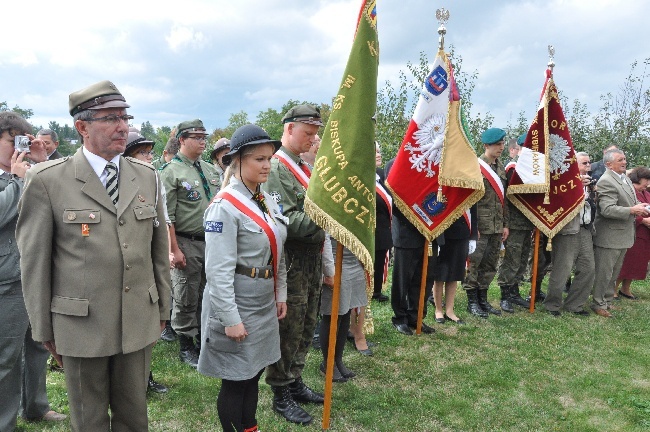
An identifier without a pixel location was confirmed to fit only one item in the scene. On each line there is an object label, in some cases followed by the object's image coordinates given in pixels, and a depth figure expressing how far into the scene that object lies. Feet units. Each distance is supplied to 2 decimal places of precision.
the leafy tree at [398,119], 35.50
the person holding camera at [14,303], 9.24
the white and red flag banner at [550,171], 21.34
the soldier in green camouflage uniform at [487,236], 20.80
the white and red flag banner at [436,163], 17.80
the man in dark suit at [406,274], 18.58
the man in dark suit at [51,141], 15.26
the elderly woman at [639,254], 24.94
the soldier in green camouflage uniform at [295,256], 11.27
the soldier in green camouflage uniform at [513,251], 22.34
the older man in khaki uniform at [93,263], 7.30
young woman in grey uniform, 8.93
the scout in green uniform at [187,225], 15.11
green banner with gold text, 10.75
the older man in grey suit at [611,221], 21.75
